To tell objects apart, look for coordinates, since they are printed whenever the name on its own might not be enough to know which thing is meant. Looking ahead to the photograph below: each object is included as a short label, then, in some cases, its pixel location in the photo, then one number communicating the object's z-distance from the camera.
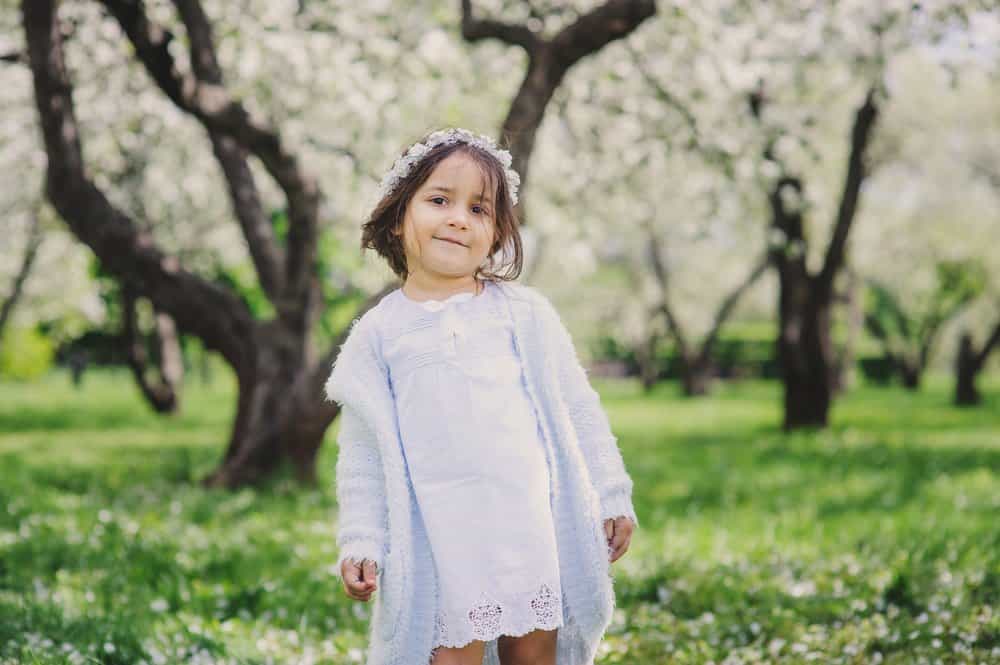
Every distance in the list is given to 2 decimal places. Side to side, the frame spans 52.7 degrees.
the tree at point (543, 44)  6.39
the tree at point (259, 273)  7.75
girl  2.83
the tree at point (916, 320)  32.69
